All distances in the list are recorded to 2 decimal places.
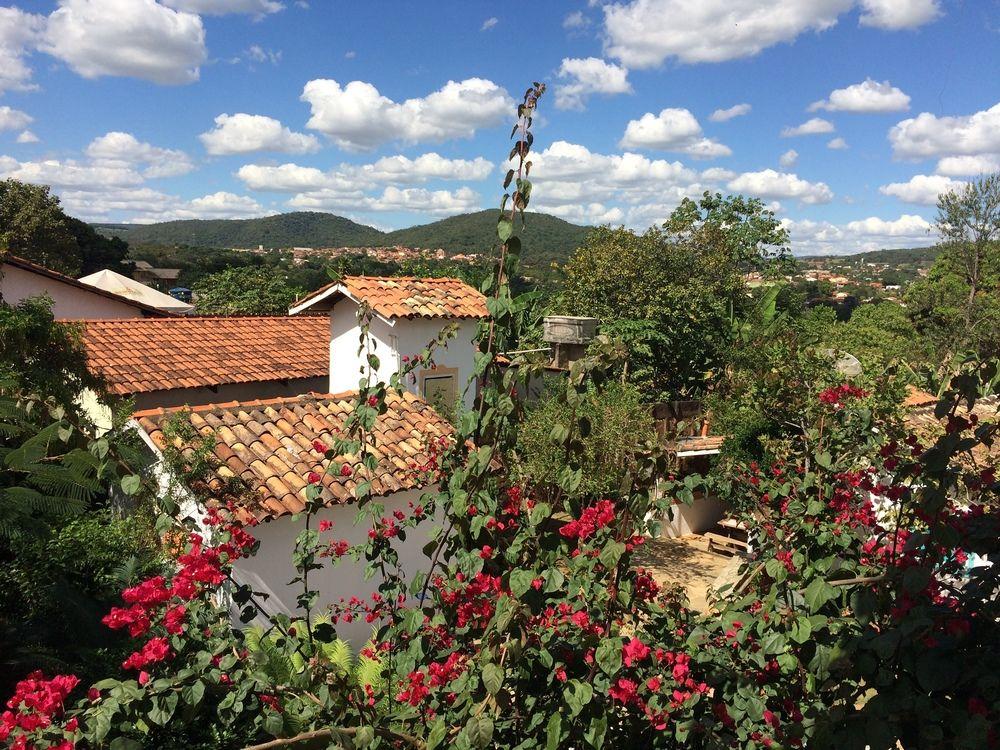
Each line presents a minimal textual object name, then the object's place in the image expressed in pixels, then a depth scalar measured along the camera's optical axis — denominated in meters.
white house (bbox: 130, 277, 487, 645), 6.87
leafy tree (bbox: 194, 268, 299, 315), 26.47
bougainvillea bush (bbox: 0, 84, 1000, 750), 1.88
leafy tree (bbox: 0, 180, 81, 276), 36.66
